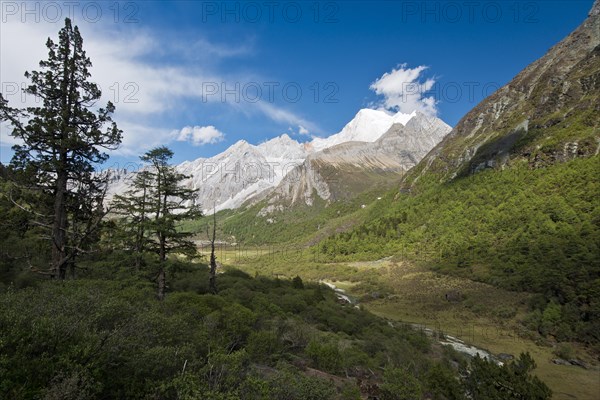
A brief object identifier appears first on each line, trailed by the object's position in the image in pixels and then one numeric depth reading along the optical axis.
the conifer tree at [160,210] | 20.97
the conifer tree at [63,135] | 11.88
